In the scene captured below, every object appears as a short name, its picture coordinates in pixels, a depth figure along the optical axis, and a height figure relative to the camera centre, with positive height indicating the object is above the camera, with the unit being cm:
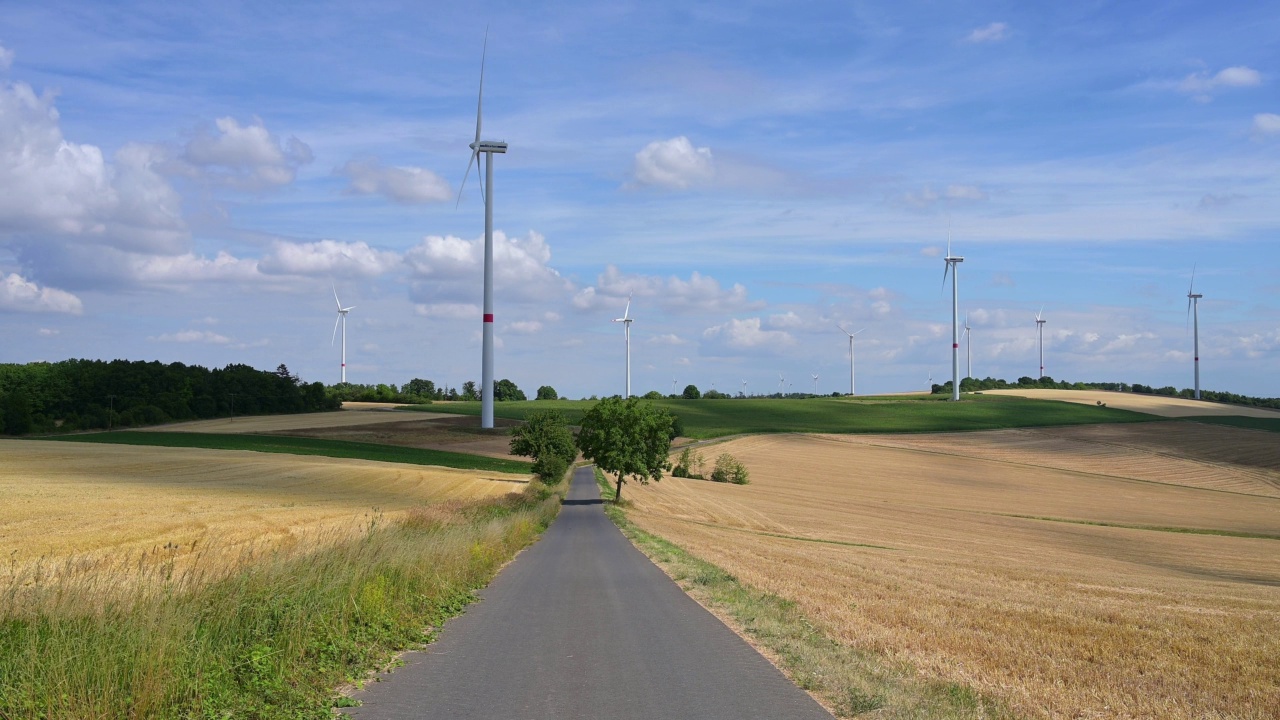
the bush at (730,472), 8884 -572
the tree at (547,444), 8088 -316
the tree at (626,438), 7081 -212
